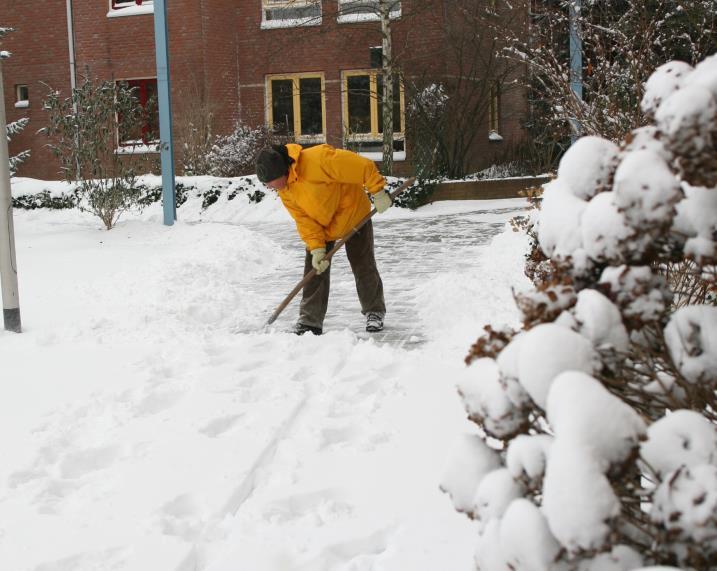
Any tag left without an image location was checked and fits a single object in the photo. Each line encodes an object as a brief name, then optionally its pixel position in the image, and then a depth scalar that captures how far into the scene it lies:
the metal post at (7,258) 6.19
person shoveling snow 6.16
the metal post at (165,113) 13.02
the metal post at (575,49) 8.57
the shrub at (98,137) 12.70
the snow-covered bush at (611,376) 1.50
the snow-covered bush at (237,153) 18.77
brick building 21.02
